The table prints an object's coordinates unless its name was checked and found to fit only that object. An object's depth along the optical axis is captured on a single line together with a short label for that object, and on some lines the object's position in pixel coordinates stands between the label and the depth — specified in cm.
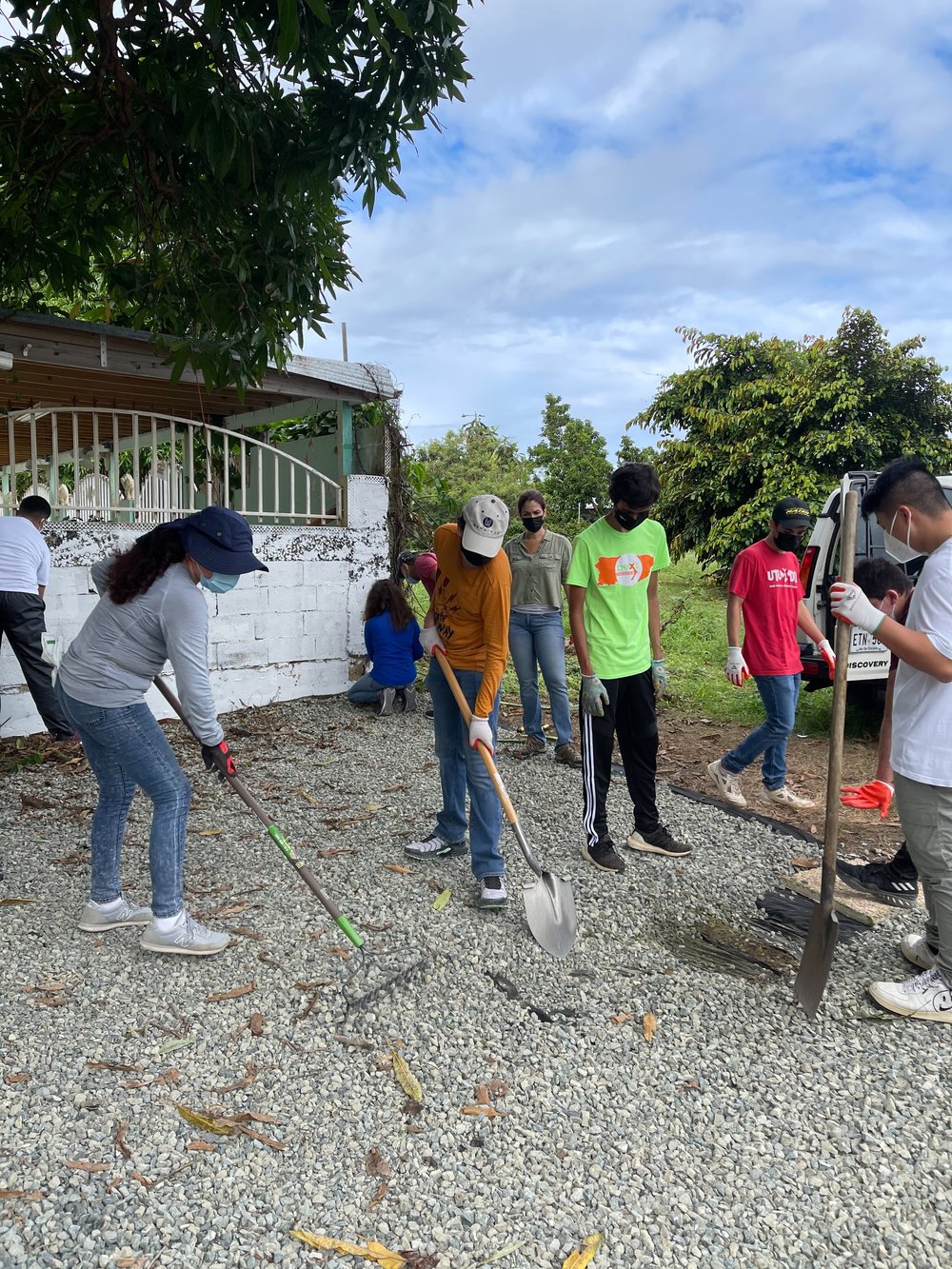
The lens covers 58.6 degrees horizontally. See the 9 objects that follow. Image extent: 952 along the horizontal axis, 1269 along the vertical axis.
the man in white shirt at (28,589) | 608
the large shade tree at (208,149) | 394
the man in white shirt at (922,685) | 283
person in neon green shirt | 423
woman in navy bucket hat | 319
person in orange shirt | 376
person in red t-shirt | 515
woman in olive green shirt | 629
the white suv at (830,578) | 630
